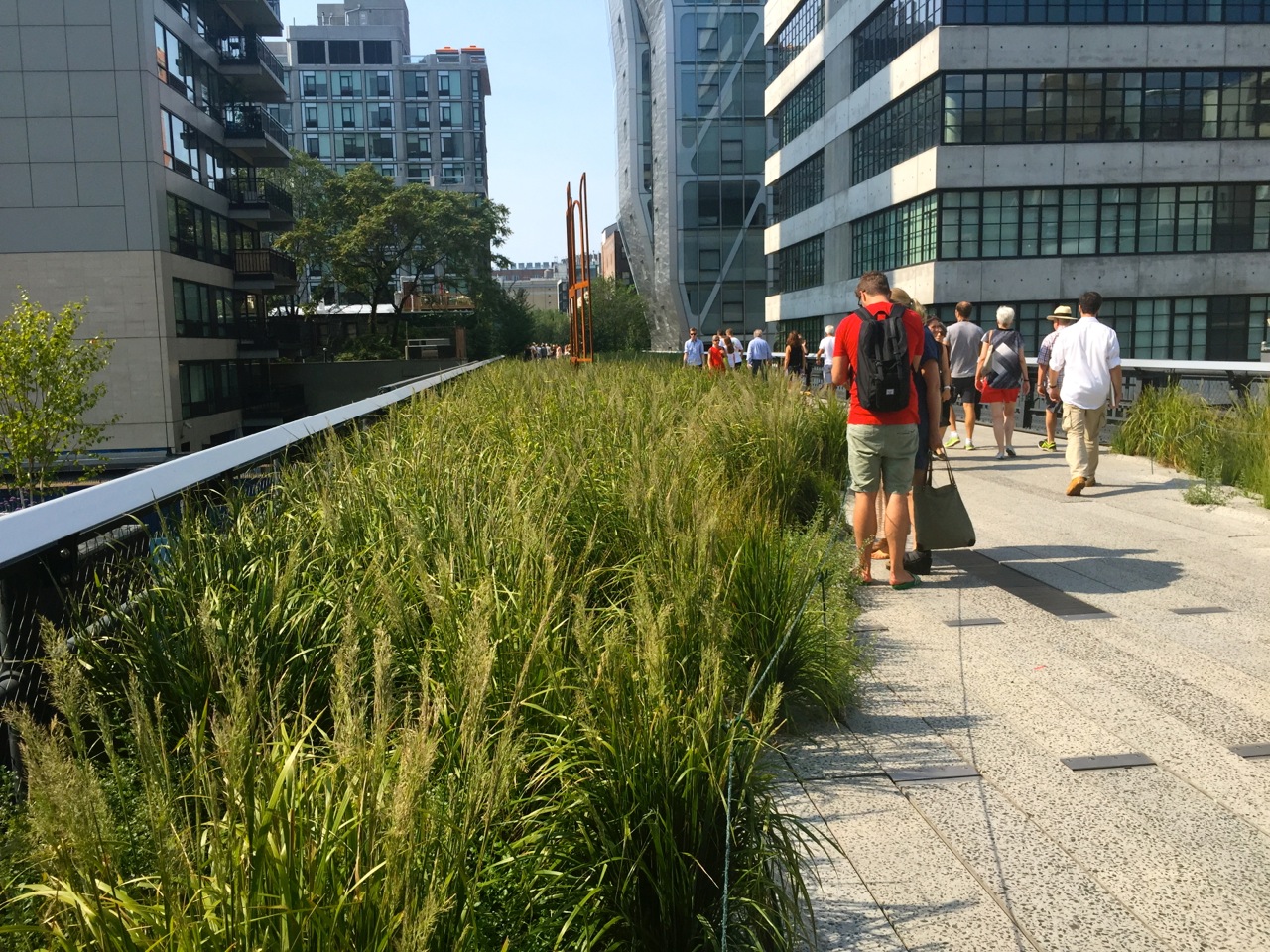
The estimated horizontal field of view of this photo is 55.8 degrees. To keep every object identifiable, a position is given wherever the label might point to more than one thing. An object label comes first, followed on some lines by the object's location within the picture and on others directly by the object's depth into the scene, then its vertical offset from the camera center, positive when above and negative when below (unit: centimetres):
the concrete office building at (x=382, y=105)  13938 +2876
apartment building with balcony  4269 +589
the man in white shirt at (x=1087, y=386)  1174 -42
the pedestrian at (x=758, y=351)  2647 -10
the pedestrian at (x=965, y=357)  1579 -17
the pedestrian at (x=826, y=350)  2350 -9
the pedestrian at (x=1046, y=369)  1370 -33
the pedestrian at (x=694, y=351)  2974 -10
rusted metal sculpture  2438 +131
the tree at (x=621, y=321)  9131 +201
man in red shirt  768 -70
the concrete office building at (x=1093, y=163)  3894 +595
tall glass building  7356 +1159
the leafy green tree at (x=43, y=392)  3528 -113
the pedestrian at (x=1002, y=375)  1482 -38
